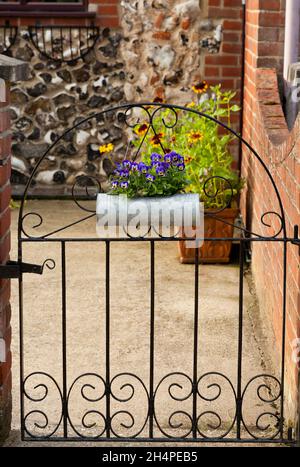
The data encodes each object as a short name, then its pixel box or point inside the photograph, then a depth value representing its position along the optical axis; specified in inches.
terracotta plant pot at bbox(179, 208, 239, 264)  259.3
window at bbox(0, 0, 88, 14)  328.2
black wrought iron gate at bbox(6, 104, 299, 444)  150.3
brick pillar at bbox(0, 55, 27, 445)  148.3
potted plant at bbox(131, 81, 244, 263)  259.9
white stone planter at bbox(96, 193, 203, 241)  147.3
